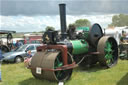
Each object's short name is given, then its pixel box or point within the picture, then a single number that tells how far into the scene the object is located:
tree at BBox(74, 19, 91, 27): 45.60
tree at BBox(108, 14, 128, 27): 48.85
